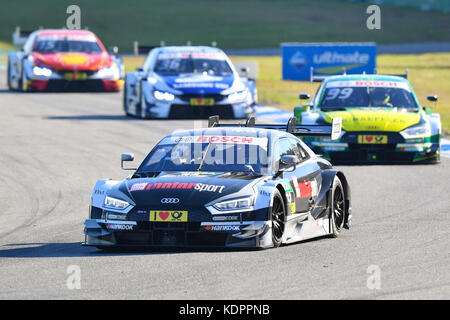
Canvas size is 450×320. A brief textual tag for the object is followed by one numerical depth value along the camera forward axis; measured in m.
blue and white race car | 24.12
